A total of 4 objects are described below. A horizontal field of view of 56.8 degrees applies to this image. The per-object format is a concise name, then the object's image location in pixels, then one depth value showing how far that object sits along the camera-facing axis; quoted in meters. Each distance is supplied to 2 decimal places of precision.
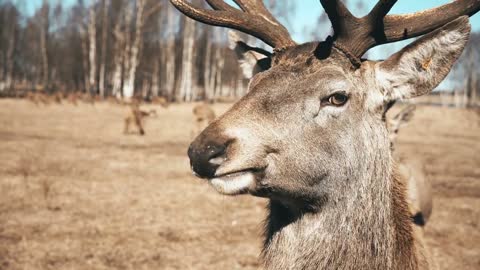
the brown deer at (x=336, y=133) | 2.52
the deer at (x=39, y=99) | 31.51
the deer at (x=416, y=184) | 6.67
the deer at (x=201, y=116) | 19.09
